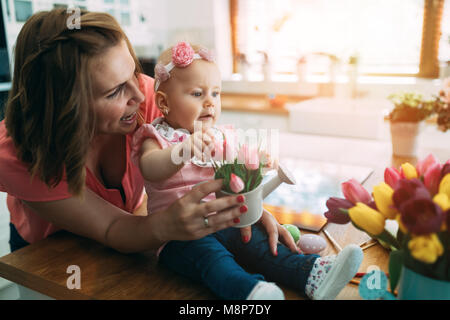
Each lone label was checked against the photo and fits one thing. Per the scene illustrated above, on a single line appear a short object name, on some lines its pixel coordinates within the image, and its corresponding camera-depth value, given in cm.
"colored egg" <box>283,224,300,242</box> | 93
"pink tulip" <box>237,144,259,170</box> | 70
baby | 70
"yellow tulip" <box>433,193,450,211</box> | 50
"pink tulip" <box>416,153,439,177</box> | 63
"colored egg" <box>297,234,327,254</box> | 88
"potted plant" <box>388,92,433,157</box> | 165
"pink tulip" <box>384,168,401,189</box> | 64
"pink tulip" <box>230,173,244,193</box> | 68
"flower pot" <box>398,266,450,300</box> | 55
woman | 87
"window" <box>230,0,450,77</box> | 302
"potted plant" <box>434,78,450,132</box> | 151
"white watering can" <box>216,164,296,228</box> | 71
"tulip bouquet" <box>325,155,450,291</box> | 49
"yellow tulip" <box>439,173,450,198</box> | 54
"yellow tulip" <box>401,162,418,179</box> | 63
